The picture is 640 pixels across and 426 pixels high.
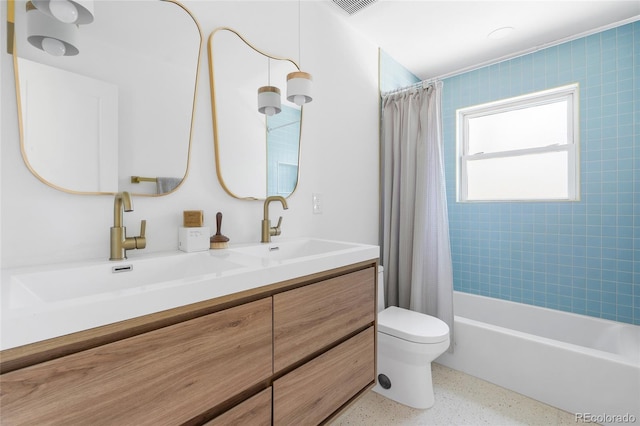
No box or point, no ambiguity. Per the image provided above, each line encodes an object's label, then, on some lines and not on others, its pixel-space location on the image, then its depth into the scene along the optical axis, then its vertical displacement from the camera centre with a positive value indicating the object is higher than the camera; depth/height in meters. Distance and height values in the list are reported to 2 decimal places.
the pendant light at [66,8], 0.86 +0.60
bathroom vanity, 0.54 -0.36
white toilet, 1.63 -0.84
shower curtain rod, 2.15 +0.95
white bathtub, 1.51 -0.90
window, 2.34 +0.55
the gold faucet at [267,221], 1.45 -0.05
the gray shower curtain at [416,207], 2.09 +0.03
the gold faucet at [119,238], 0.97 -0.09
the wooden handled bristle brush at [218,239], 1.24 -0.12
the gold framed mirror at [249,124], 1.37 +0.45
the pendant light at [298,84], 1.60 +0.69
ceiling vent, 1.85 +1.32
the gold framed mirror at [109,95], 0.90 +0.41
